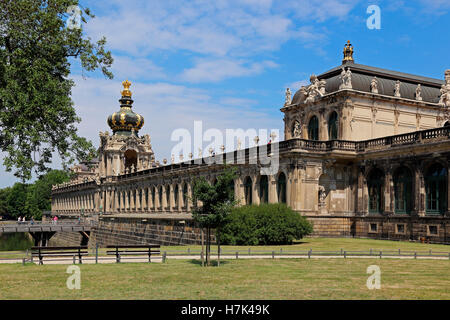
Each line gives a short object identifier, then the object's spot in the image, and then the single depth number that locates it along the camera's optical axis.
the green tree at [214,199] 22.34
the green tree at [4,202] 171.25
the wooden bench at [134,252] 24.47
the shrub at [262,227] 34.75
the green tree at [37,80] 24.61
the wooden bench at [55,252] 23.54
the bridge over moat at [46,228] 69.19
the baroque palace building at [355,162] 38.75
